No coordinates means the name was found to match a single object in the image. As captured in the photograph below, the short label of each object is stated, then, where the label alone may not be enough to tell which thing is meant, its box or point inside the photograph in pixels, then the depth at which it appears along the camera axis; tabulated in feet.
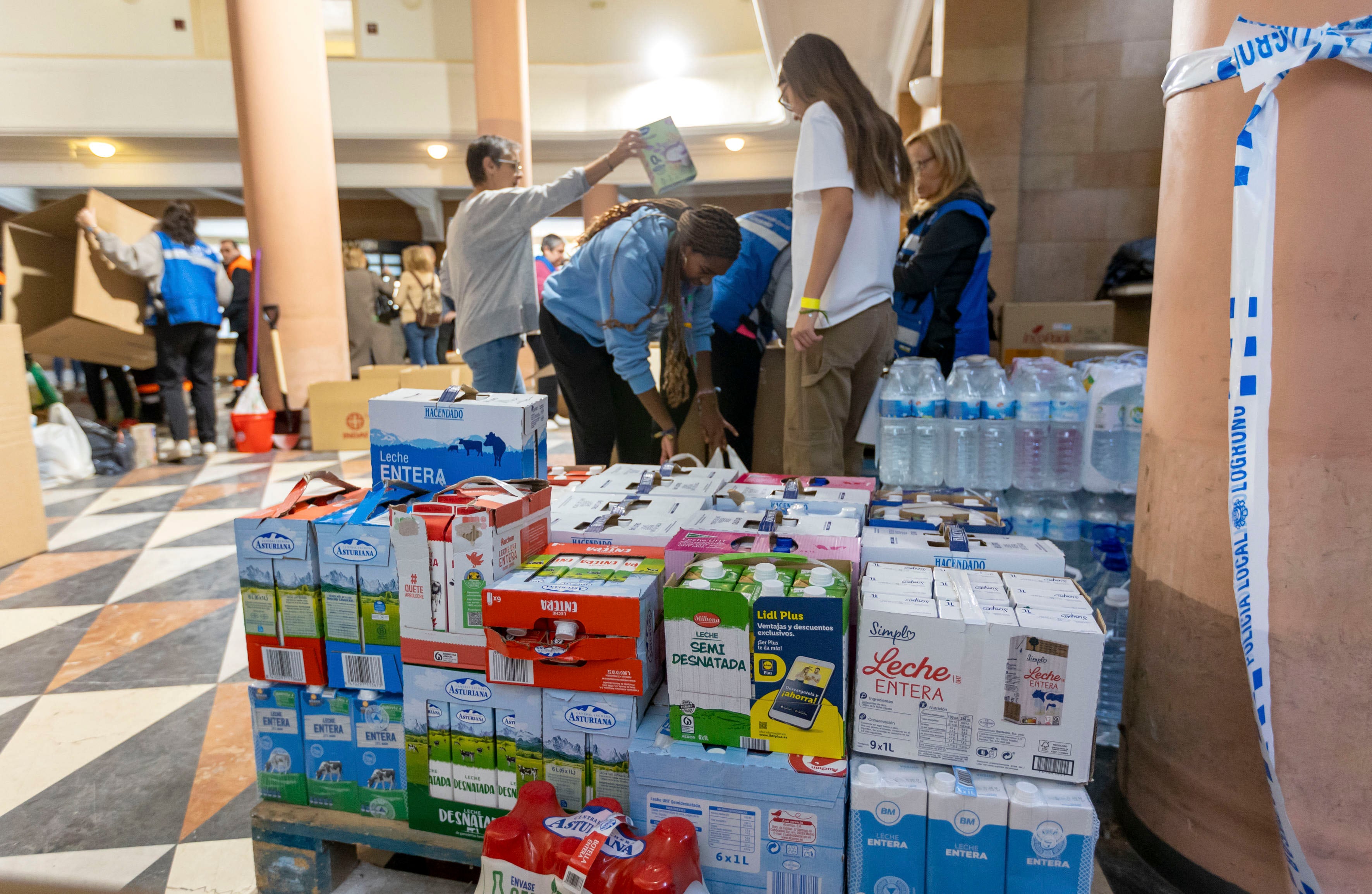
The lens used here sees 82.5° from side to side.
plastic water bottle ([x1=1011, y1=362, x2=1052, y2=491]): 7.72
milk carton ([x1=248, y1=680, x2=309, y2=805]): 4.75
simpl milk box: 3.57
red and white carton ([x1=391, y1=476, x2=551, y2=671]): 4.23
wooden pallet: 4.53
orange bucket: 18.54
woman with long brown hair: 6.86
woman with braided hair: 7.82
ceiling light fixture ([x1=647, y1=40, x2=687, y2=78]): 32.89
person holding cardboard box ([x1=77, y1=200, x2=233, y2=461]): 16.49
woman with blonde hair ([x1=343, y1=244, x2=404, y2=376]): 25.23
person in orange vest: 20.94
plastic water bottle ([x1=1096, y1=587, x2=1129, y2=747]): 6.99
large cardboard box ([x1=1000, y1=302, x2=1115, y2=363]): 13.74
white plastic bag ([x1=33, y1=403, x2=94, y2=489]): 15.20
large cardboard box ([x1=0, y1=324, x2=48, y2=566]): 10.28
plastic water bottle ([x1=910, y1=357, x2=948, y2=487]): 7.88
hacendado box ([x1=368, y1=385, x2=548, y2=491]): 5.45
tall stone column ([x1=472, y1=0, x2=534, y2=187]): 24.58
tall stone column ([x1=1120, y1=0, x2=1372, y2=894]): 3.80
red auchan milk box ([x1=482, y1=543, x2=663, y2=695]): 3.93
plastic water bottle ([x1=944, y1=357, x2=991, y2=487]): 7.67
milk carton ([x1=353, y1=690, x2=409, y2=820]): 4.63
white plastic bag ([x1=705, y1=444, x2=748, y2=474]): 7.73
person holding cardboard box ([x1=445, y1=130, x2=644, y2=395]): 9.14
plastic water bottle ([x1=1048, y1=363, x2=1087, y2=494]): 7.68
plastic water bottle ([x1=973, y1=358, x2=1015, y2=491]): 7.49
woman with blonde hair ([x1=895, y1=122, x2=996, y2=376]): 8.93
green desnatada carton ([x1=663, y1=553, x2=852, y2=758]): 3.71
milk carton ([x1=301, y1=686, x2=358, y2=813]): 4.67
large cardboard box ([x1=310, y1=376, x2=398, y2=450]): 18.69
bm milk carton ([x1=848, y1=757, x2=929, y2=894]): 3.61
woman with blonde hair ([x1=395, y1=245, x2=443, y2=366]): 23.88
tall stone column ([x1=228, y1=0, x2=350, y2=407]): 19.52
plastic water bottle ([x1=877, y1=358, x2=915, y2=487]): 8.16
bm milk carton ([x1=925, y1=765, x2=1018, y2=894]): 3.53
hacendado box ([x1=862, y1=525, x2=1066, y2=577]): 4.46
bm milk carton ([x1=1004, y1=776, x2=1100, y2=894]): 3.46
